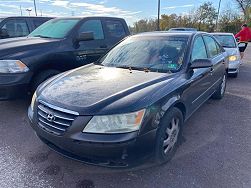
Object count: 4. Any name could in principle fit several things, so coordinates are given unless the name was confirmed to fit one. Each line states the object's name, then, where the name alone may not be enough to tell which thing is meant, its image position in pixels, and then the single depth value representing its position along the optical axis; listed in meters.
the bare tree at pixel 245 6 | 35.40
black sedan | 1.82
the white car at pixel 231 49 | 5.99
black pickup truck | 3.22
